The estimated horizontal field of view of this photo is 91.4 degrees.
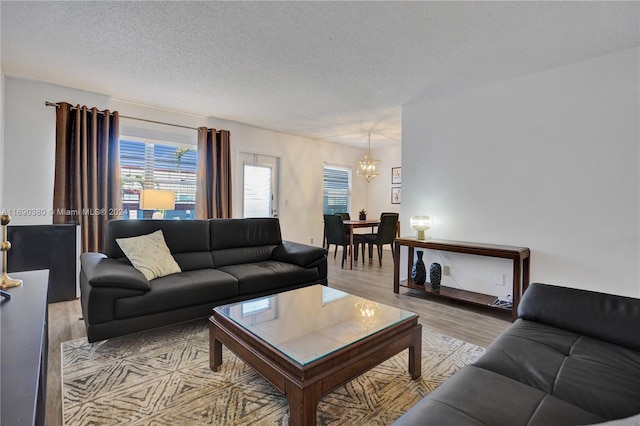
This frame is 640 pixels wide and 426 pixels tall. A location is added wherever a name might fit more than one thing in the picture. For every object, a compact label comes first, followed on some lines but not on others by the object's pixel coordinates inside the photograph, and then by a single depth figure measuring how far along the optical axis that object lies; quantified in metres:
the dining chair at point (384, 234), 5.36
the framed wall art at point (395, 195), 7.09
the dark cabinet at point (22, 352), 0.73
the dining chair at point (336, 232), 5.39
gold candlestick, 1.62
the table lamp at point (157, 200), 3.56
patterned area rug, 1.57
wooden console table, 2.95
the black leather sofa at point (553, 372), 0.99
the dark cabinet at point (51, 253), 3.21
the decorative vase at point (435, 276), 3.62
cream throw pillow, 2.66
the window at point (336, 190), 6.98
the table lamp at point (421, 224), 3.76
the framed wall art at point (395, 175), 7.04
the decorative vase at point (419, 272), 3.73
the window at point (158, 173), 4.27
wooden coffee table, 1.37
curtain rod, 3.55
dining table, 5.24
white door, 5.48
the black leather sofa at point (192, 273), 2.23
